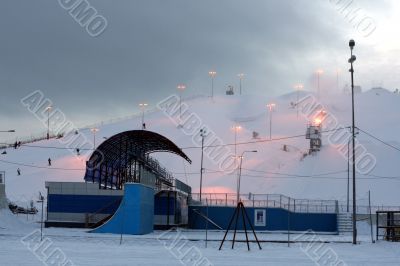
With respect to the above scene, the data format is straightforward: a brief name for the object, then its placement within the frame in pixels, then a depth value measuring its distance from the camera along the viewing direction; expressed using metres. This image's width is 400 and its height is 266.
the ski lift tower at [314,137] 90.62
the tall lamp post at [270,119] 122.54
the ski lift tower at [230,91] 179.46
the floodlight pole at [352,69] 33.15
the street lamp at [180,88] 142.52
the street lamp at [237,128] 120.39
